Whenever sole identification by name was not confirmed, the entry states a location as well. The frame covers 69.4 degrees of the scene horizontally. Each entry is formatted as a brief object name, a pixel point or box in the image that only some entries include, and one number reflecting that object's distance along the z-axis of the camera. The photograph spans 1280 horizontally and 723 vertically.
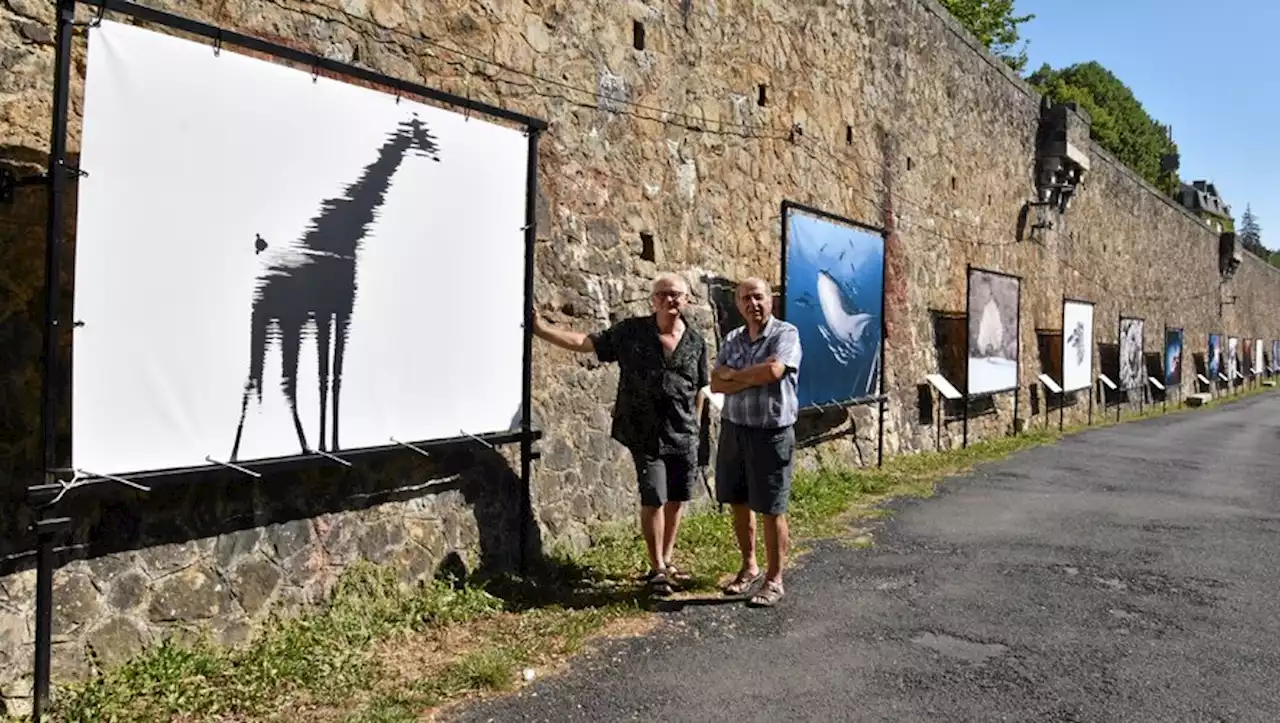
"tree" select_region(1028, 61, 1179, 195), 41.06
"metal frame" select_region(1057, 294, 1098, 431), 16.75
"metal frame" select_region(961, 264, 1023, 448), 12.29
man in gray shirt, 4.70
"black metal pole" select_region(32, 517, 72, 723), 3.13
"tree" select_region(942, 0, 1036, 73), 31.69
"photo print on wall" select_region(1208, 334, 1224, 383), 30.78
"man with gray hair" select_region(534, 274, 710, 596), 4.84
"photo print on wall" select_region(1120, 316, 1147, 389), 21.22
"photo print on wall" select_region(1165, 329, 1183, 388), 25.31
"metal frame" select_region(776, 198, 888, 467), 7.99
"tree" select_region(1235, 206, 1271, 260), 101.00
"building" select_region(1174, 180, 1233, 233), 57.47
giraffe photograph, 3.31
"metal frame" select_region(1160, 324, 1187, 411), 25.48
